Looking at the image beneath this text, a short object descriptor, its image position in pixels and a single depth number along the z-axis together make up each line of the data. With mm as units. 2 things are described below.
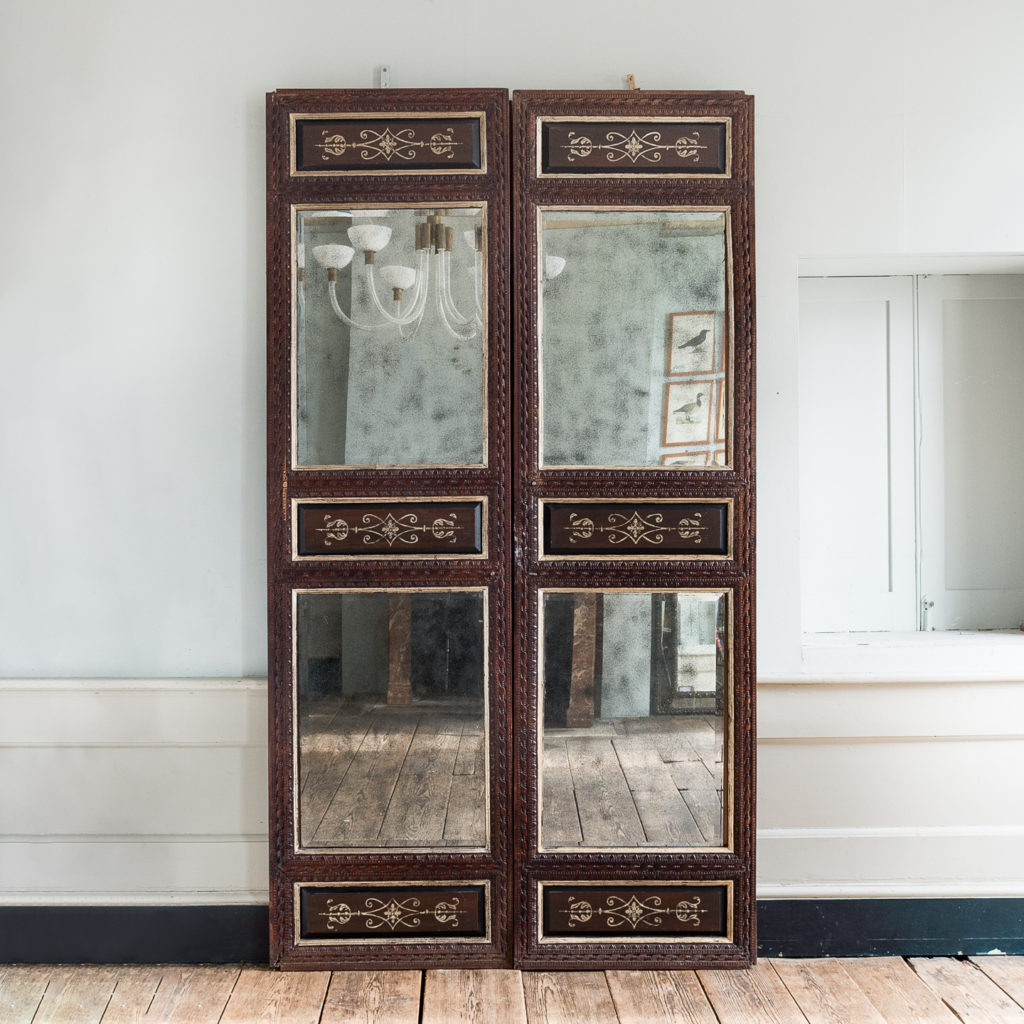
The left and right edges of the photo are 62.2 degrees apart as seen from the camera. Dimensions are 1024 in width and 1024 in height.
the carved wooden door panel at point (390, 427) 2123
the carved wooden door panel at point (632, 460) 2127
